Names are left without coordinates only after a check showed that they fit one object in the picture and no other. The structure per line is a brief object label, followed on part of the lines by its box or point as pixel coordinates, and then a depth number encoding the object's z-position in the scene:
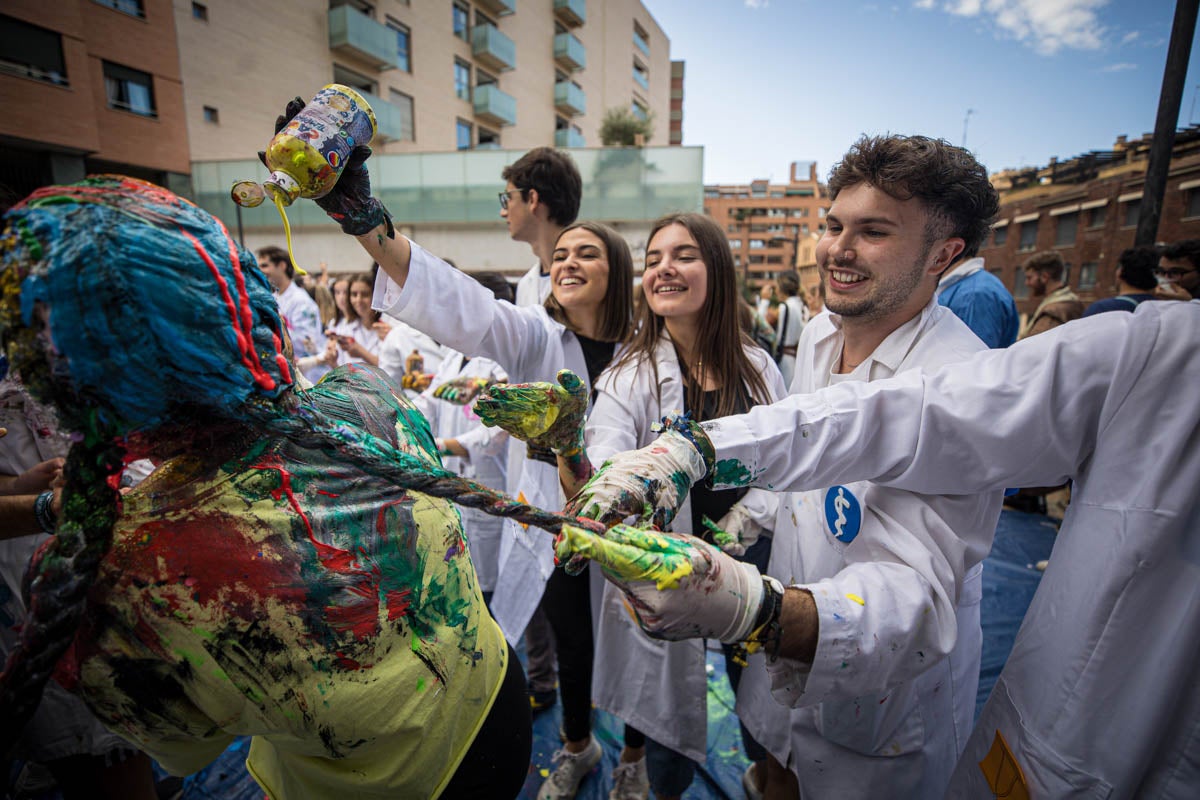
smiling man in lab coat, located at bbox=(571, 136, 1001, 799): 1.05
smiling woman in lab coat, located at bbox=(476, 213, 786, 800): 1.80
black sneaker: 2.62
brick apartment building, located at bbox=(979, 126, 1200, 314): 15.86
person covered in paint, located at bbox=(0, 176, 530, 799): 0.65
